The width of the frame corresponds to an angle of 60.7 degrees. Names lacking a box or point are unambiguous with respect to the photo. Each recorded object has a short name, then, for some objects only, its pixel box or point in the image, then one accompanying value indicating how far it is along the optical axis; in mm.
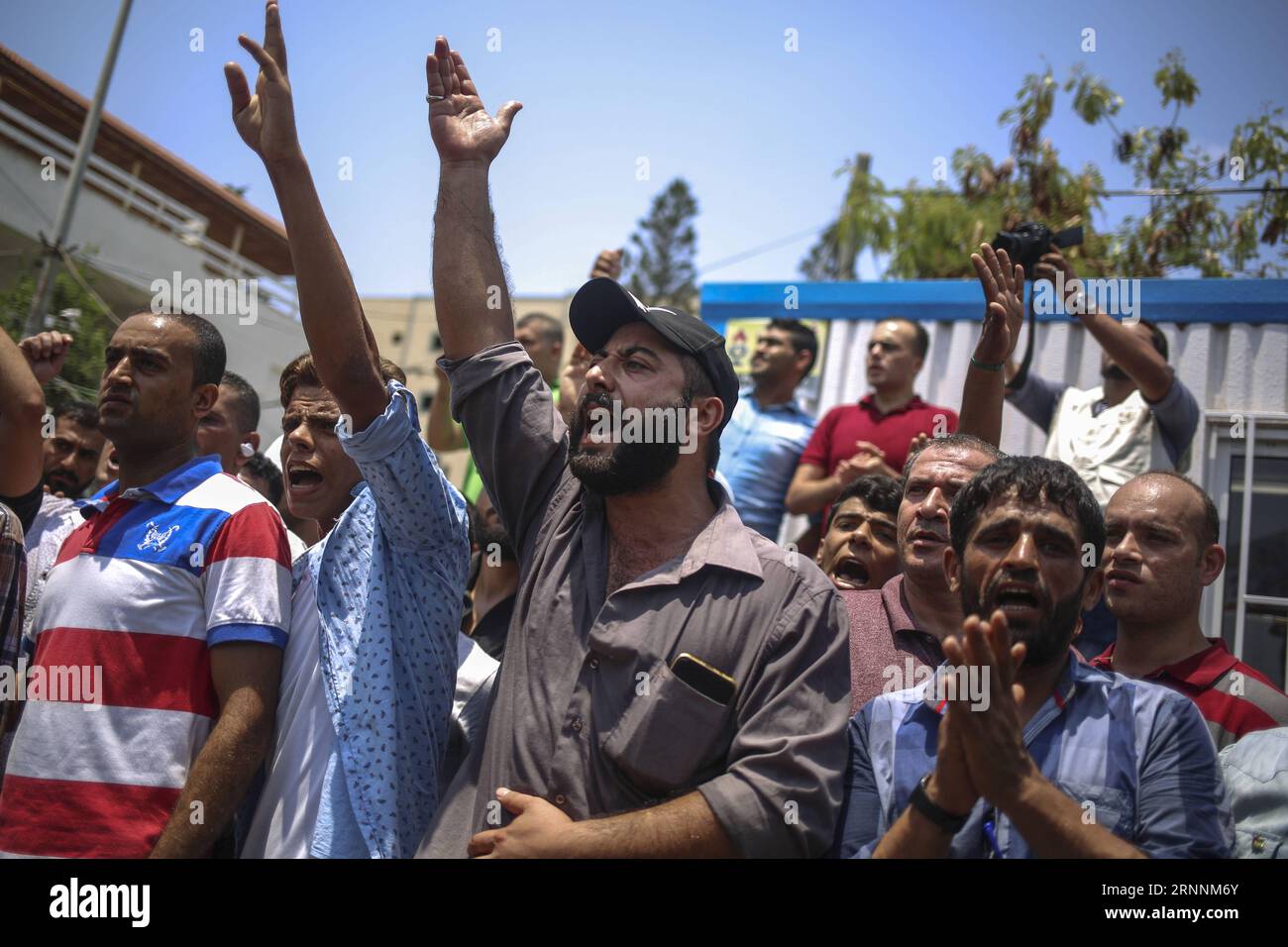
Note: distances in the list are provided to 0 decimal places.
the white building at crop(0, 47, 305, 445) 13672
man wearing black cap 2350
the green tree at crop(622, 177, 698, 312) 43969
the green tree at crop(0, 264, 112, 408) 12141
